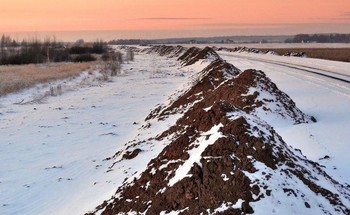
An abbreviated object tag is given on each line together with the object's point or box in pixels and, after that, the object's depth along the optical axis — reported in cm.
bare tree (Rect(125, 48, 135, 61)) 7350
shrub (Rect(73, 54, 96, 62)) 7093
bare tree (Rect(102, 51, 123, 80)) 4089
